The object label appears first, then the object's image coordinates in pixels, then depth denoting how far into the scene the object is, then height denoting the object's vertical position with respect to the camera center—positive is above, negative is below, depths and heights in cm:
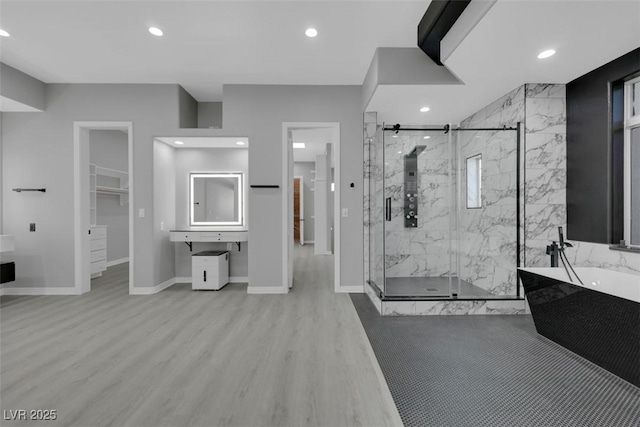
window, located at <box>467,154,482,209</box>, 396 +40
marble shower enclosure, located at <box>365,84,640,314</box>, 342 +21
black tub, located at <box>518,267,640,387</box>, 195 -75
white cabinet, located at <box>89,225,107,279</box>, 528 -66
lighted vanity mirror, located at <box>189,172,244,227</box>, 507 +22
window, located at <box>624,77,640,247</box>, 280 +45
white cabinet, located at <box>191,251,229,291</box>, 444 -88
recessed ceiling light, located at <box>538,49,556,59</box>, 270 +143
